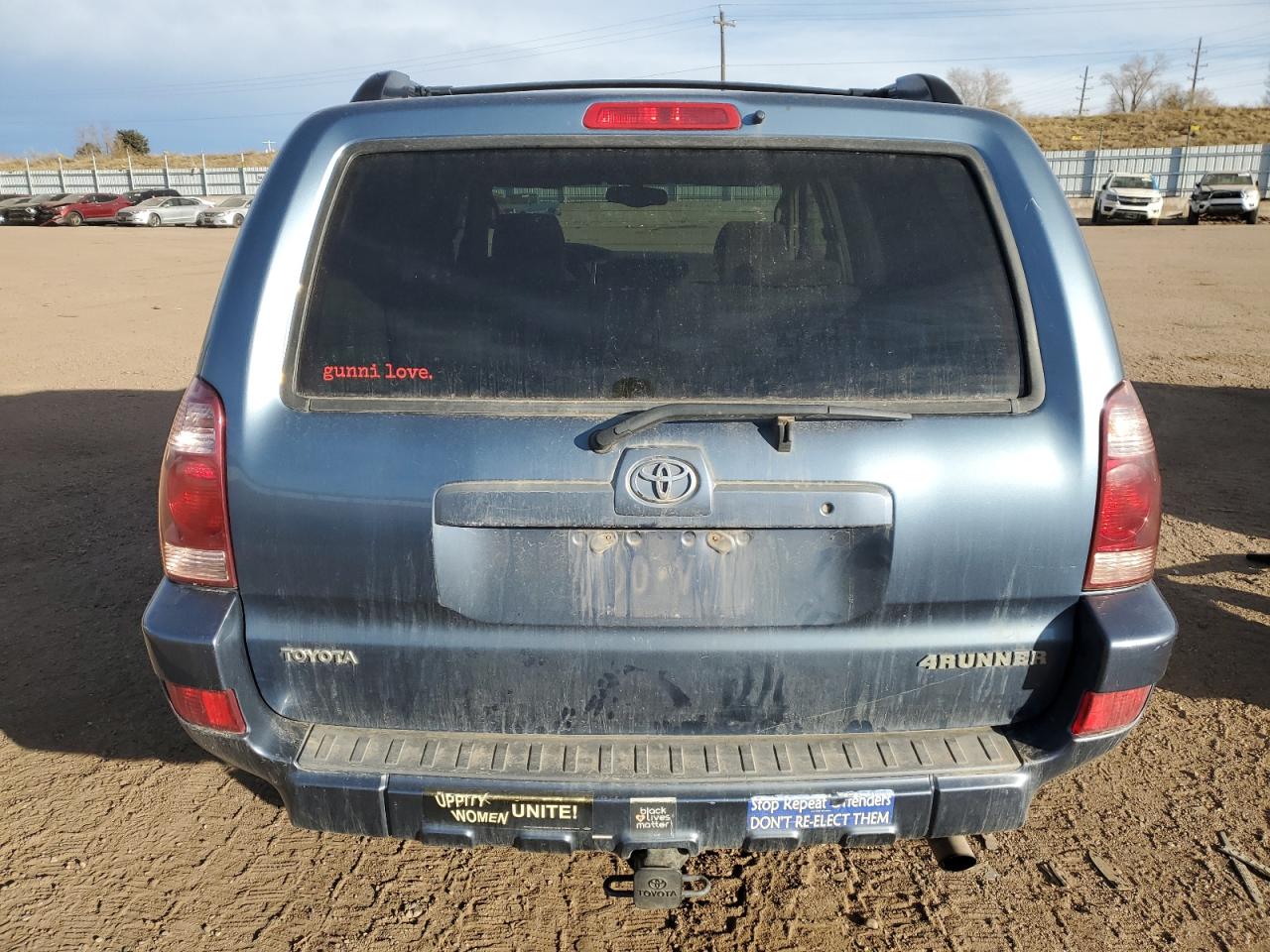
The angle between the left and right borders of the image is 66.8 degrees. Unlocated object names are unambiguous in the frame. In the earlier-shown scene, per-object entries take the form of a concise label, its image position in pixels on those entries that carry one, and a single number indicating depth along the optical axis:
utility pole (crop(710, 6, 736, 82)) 65.12
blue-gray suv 2.05
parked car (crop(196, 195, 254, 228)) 40.22
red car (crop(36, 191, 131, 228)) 39.88
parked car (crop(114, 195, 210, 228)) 40.02
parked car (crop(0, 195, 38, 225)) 40.20
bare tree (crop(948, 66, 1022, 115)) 80.88
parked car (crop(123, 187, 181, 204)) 42.19
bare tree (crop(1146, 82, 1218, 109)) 82.43
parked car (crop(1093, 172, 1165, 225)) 34.72
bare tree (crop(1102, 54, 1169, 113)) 89.75
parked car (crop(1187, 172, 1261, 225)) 33.84
